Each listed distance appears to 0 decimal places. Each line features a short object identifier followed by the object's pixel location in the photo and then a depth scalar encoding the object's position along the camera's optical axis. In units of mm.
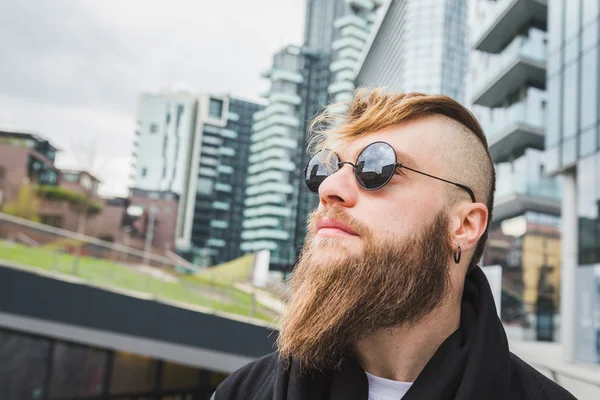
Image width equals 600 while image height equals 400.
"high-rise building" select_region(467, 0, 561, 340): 15141
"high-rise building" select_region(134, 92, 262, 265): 69812
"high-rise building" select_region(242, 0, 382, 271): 22203
